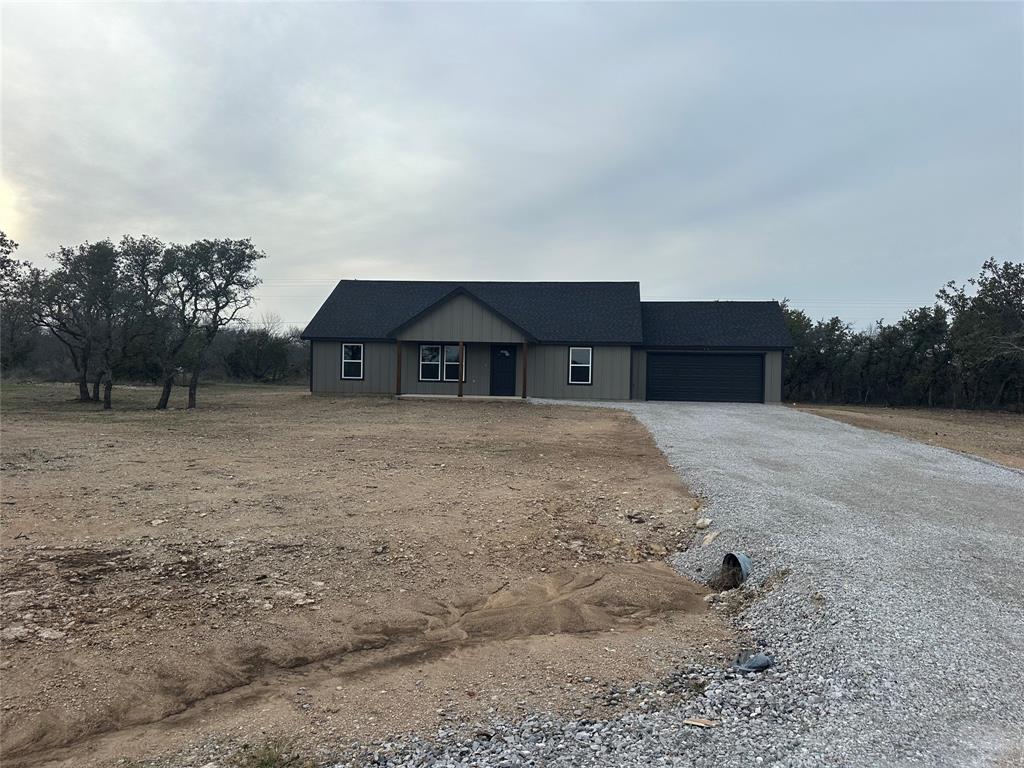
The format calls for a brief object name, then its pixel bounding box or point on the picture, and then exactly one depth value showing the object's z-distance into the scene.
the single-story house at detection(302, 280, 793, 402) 22.09
